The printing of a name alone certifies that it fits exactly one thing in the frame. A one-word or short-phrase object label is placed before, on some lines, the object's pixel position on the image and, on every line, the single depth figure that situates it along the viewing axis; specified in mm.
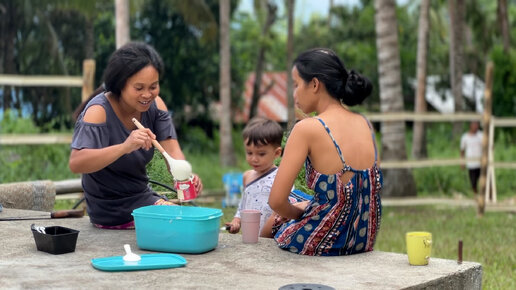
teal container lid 3504
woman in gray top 4148
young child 5020
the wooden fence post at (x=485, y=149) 10258
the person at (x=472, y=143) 13750
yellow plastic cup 3719
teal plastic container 3846
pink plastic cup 4172
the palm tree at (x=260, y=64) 24891
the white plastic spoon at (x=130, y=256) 3592
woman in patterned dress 3799
